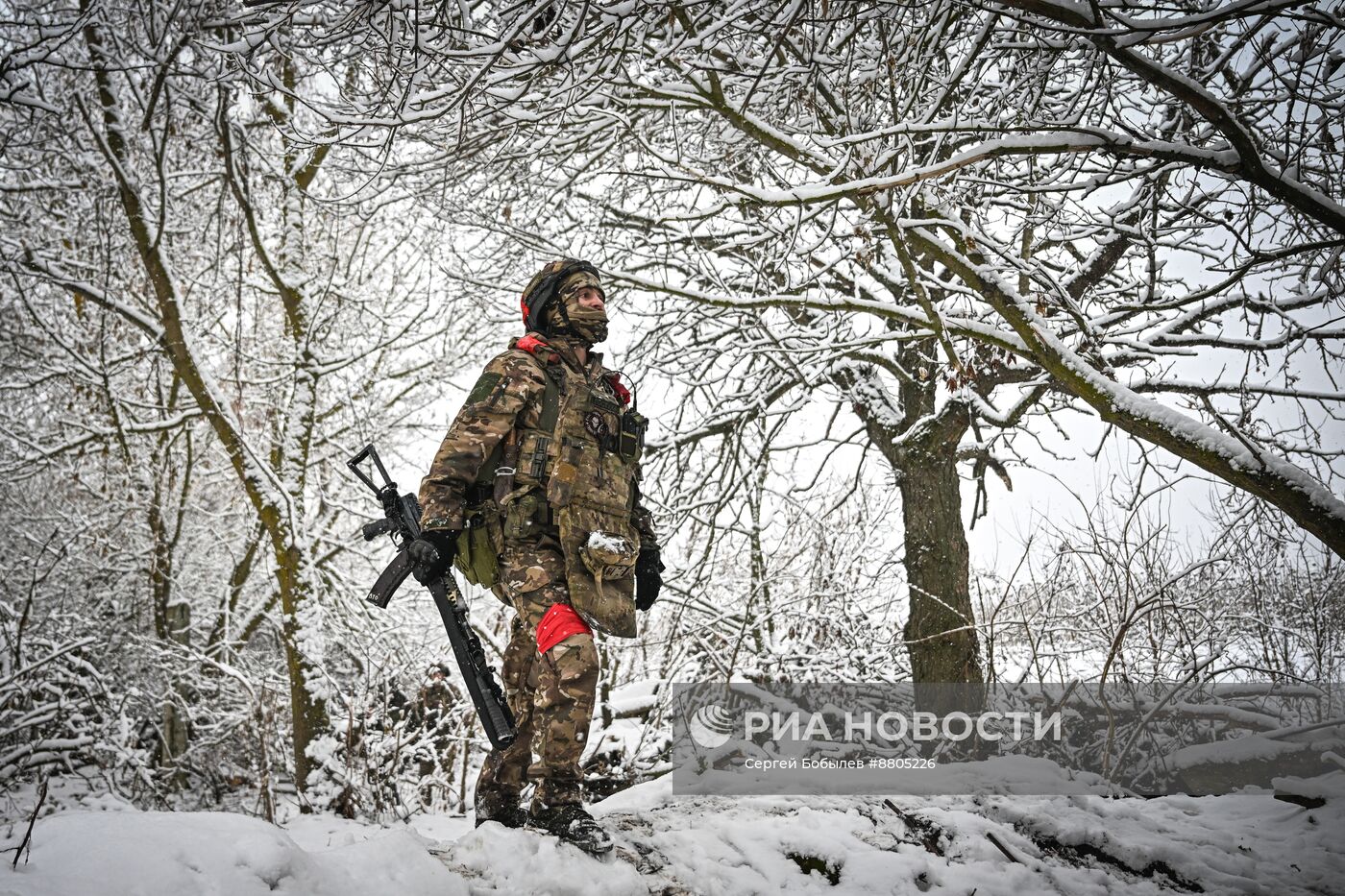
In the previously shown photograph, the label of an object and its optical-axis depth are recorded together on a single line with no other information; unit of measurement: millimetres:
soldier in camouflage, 2549
